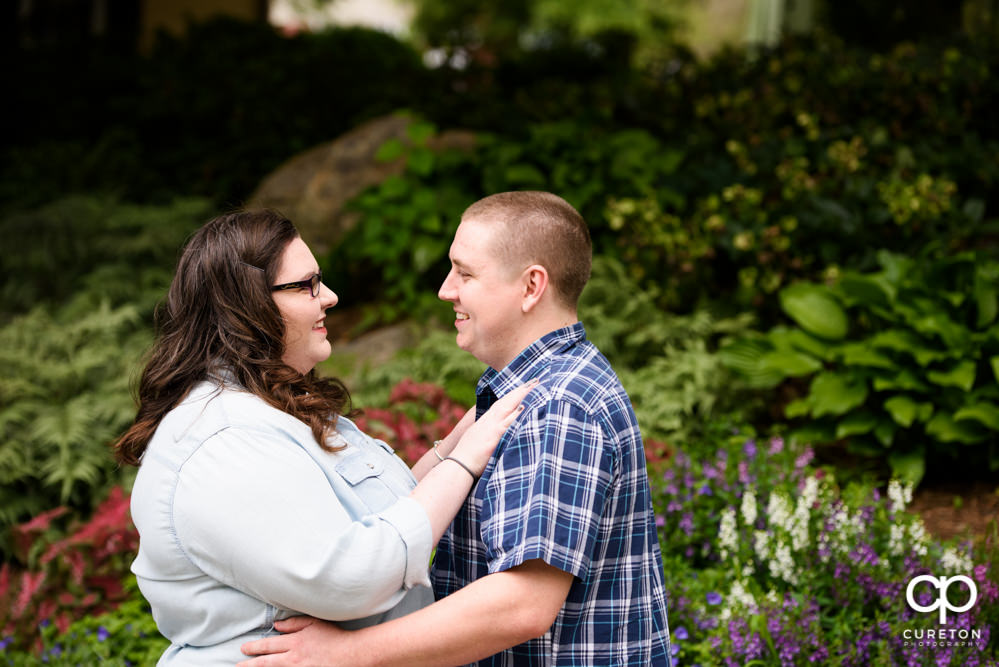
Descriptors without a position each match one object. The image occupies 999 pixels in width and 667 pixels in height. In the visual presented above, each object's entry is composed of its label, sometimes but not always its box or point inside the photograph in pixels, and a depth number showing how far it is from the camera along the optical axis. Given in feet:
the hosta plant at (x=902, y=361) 14.14
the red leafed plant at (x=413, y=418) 14.74
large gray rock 24.63
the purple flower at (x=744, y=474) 12.96
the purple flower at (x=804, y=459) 13.07
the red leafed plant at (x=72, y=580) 13.35
